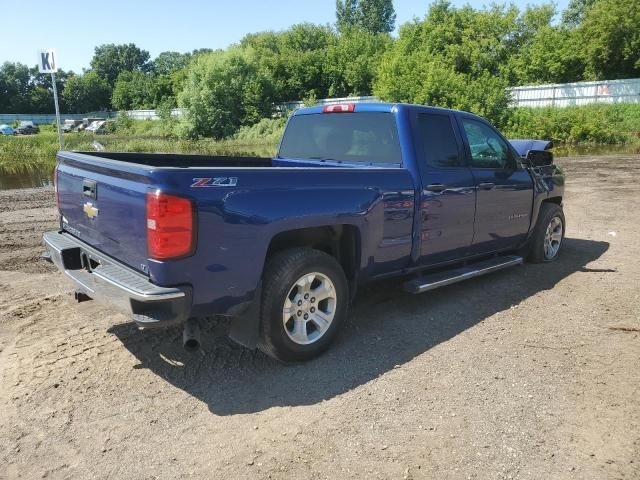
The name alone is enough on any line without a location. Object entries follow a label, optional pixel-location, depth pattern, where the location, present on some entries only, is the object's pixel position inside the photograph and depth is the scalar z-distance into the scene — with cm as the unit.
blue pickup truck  324
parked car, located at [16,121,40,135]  5766
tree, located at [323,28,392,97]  5494
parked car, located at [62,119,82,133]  6419
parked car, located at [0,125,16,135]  5368
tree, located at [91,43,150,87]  13650
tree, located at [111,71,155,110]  8401
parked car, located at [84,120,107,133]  5874
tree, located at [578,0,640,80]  3838
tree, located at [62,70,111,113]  10244
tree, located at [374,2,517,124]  3100
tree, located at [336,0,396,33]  11450
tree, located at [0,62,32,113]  10025
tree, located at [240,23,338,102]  5556
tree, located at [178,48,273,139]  4725
